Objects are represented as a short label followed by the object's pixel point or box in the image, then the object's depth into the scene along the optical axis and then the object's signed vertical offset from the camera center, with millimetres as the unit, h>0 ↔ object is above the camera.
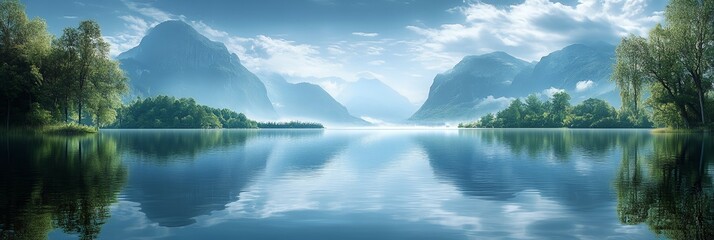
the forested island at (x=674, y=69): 84188 +10347
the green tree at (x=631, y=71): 91250 +10527
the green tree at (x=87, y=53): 93456 +13474
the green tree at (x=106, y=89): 96875 +7234
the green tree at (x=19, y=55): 81312 +11874
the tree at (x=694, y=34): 83500 +15571
